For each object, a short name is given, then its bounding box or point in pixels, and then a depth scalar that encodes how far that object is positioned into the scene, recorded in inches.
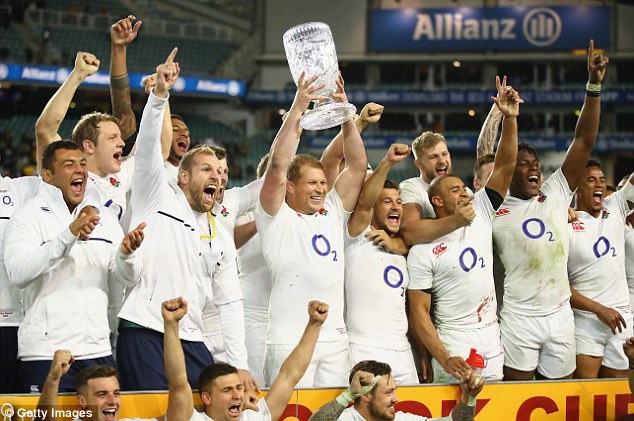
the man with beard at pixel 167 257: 418.3
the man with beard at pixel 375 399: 423.2
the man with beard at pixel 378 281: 481.7
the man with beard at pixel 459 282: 492.4
